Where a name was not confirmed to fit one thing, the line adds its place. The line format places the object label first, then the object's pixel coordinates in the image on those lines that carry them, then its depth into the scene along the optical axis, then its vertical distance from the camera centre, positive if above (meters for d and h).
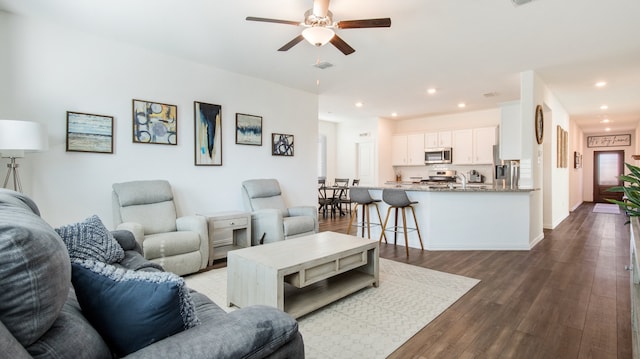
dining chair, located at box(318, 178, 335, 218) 7.53 -0.57
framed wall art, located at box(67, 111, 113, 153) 3.33 +0.50
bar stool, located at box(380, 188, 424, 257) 4.27 -0.36
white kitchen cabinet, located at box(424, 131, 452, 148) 7.84 +0.93
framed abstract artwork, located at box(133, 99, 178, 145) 3.78 +0.69
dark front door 10.98 +0.13
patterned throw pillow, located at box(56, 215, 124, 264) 1.45 -0.32
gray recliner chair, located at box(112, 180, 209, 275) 3.09 -0.50
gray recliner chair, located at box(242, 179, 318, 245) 4.13 -0.52
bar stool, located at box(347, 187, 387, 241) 4.64 -0.34
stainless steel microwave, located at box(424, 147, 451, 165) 7.74 +0.52
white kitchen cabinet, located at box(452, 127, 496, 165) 7.21 +0.71
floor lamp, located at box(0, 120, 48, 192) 2.54 +0.33
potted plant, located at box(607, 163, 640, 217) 2.45 -0.16
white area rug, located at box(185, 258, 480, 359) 2.03 -1.06
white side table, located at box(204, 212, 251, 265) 3.76 -0.70
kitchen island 4.48 -0.64
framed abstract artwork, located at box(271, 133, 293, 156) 5.27 +0.56
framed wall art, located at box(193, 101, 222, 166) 4.30 +0.62
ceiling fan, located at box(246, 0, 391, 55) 2.54 +1.27
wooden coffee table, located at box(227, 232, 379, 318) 2.25 -0.73
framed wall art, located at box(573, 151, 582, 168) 9.14 +0.46
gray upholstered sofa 0.67 -0.38
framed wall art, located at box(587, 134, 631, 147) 10.63 +1.17
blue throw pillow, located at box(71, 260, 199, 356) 0.92 -0.38
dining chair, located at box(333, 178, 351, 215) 7.47 -0.45
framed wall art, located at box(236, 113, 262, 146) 4.78 +0.74
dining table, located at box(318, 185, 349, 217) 7.49 -0.57
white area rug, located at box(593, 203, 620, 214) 8.66 -0.99
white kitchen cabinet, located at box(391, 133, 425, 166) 8.32 +0.72
